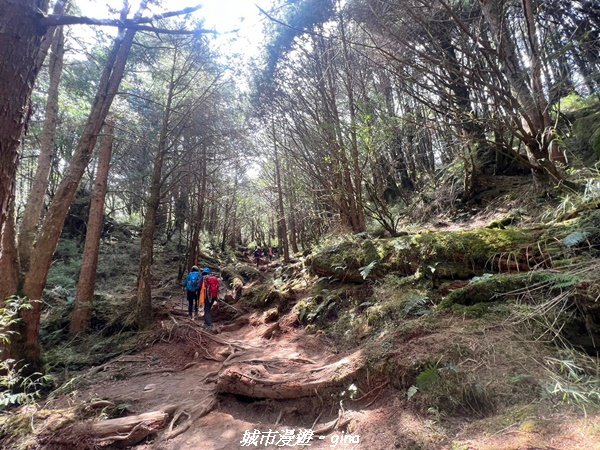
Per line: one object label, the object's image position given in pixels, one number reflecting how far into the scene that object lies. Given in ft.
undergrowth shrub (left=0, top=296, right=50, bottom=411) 10.38
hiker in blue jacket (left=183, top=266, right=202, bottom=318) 33.35
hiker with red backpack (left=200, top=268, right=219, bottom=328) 31.17
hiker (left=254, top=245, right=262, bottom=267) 73.57
